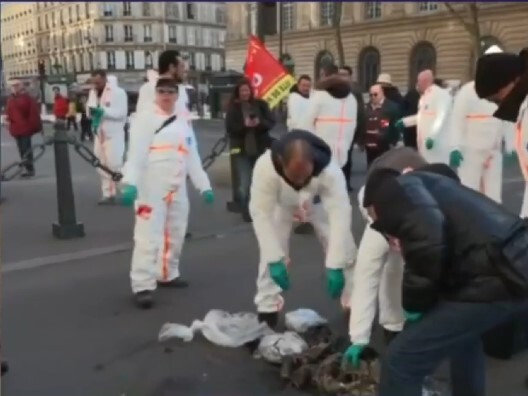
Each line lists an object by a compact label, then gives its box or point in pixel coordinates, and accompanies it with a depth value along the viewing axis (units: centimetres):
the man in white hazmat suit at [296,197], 401
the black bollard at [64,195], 789
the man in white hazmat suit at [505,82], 356
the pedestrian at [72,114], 2748
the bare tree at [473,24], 2880
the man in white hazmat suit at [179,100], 577
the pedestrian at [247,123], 816
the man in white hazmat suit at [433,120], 848
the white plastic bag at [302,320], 466
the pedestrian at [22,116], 1275
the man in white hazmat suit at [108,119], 977
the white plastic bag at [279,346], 414
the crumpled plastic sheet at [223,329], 448
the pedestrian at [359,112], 878
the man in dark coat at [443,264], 260
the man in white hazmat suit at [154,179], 538
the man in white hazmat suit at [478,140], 701
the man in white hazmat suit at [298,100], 942
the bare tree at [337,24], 3481
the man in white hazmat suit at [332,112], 805
